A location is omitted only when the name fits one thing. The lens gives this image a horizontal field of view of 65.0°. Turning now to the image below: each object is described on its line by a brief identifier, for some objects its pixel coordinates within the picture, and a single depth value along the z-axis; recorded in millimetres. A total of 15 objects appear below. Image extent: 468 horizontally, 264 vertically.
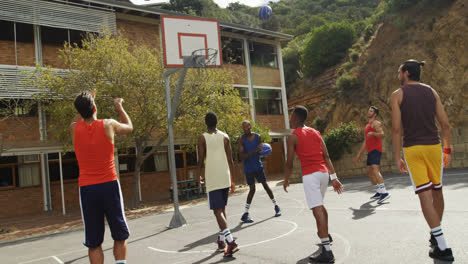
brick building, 15914
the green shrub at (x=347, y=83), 25297
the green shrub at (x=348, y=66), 27766
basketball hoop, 9937
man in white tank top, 5477
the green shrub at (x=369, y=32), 28969
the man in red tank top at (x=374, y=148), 8422
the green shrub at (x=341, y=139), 16844
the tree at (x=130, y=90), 12906
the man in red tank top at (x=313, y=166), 4418
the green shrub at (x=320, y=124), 26906
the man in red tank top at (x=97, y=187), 3742
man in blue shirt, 7719
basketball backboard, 10406
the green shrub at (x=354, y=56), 27781
